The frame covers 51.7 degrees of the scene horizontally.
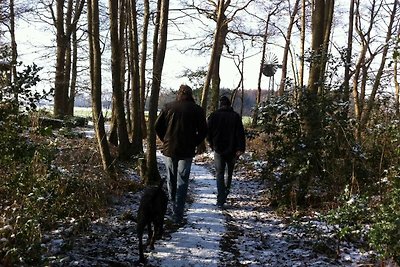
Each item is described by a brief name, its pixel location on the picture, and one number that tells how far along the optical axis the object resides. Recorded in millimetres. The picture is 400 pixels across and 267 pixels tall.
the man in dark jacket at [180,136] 6766
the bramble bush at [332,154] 6535
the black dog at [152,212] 5336
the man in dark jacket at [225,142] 8219
